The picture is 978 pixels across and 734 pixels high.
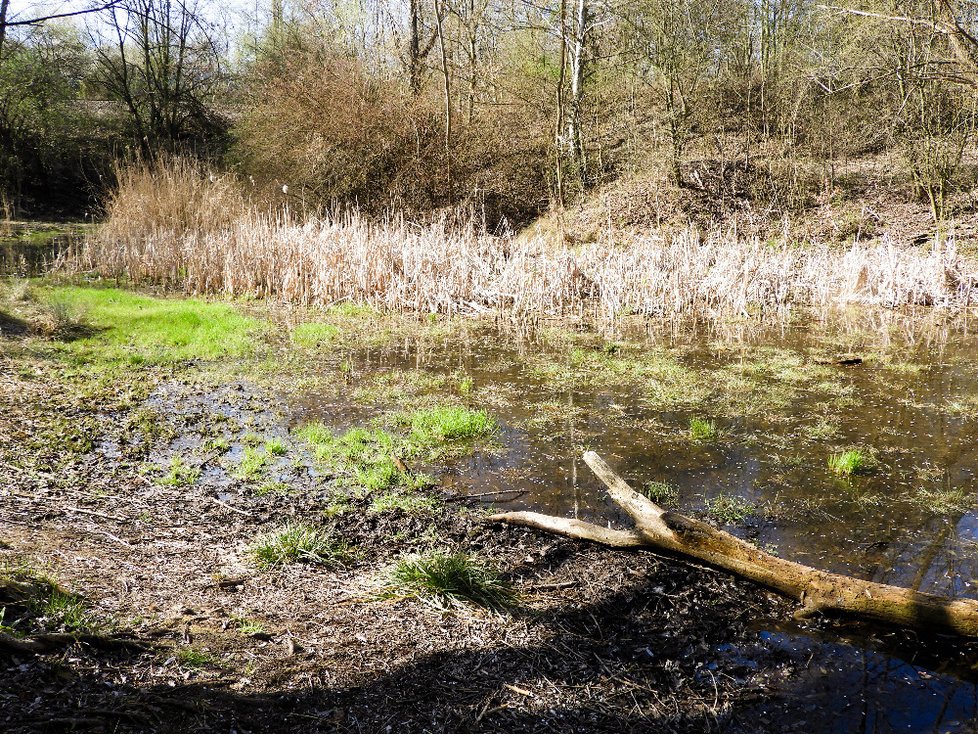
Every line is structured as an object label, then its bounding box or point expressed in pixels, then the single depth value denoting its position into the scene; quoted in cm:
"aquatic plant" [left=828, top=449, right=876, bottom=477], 493
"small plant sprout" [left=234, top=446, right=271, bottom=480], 482
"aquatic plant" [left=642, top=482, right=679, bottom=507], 457
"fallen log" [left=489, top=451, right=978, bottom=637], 302
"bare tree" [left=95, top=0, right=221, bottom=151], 2460
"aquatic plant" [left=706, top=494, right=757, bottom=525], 431
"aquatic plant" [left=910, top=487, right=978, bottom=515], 438
